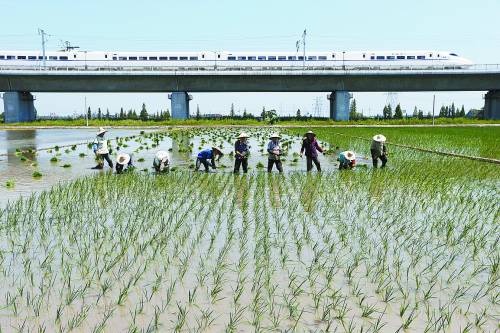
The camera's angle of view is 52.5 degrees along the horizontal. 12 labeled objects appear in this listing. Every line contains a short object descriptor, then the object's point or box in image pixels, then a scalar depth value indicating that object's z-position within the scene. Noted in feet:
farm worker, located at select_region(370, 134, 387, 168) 51.21
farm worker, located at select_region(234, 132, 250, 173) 46.76
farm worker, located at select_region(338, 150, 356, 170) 49.47
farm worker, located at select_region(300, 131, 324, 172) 48.88
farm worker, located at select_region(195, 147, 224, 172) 48.37
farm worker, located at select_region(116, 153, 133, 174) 46.34
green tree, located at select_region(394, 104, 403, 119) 248.32
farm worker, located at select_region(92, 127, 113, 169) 51.65
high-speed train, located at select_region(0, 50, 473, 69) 187.42
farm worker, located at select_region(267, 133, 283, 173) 48.06
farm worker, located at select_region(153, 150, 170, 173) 46.73
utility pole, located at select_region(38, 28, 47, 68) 187.17
